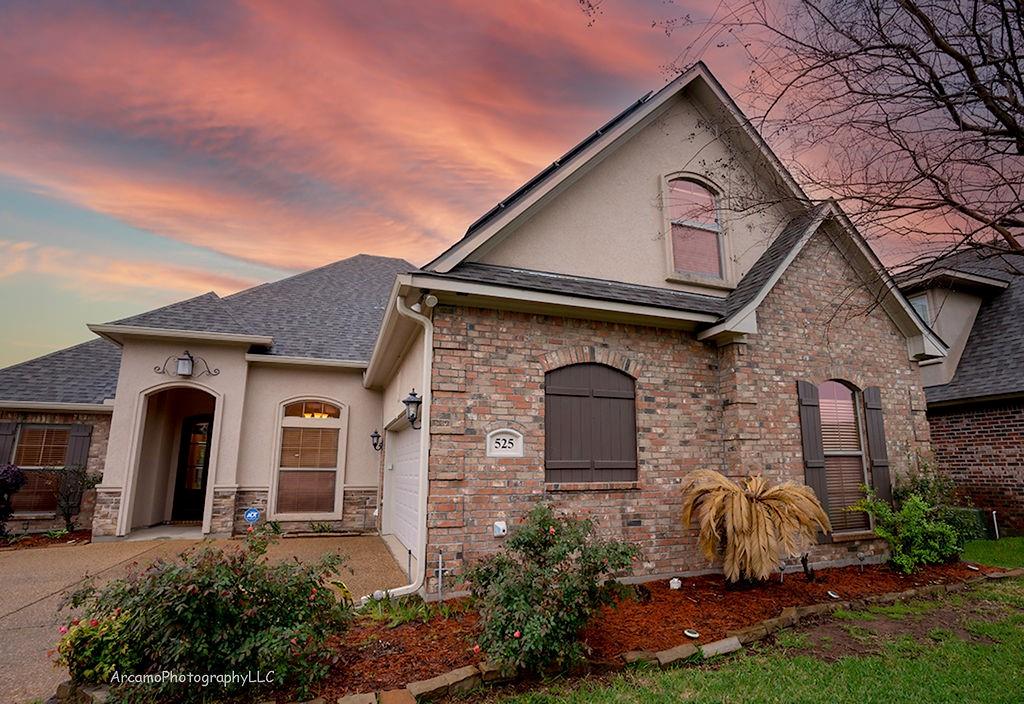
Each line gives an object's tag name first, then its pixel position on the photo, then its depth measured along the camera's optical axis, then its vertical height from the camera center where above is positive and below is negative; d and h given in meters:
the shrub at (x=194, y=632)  3.42 -1.28
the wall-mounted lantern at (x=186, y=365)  10.00 +1.54
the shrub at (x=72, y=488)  10.46 -0.91
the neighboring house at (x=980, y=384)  10.20 +1.43
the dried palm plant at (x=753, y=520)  5.71 -0.79
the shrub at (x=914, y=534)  7.20 -1.16
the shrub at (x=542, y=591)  3.80 -1.13
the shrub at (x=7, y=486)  9.79 -0.82
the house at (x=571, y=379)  6.06 +1.08
